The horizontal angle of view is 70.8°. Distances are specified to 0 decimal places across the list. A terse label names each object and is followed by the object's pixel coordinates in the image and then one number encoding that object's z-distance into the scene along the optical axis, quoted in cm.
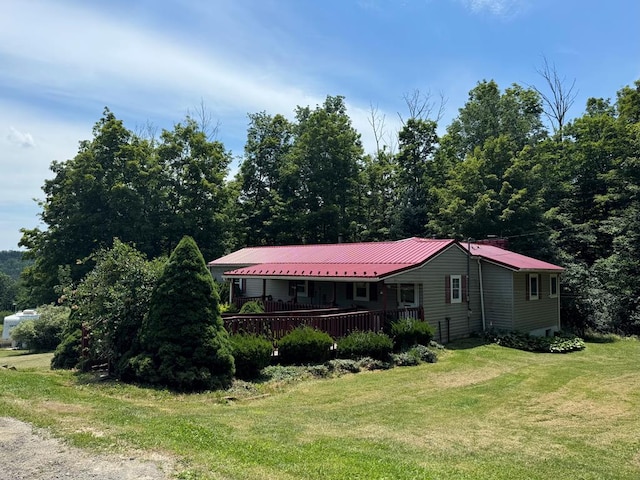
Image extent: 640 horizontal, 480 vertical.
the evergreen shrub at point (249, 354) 1057
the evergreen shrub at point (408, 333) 1417
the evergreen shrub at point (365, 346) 1283
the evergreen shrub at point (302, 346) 1196
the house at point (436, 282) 1681
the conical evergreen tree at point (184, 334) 959
